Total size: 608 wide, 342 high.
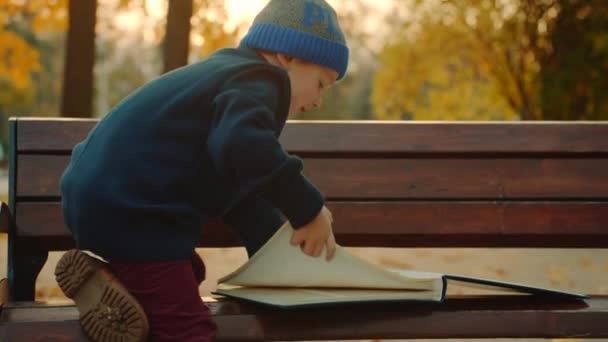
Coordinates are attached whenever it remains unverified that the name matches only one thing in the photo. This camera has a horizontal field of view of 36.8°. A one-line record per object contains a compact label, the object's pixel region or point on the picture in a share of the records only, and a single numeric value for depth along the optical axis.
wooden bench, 2.91
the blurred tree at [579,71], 14.16
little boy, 2.19
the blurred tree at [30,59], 11.48
